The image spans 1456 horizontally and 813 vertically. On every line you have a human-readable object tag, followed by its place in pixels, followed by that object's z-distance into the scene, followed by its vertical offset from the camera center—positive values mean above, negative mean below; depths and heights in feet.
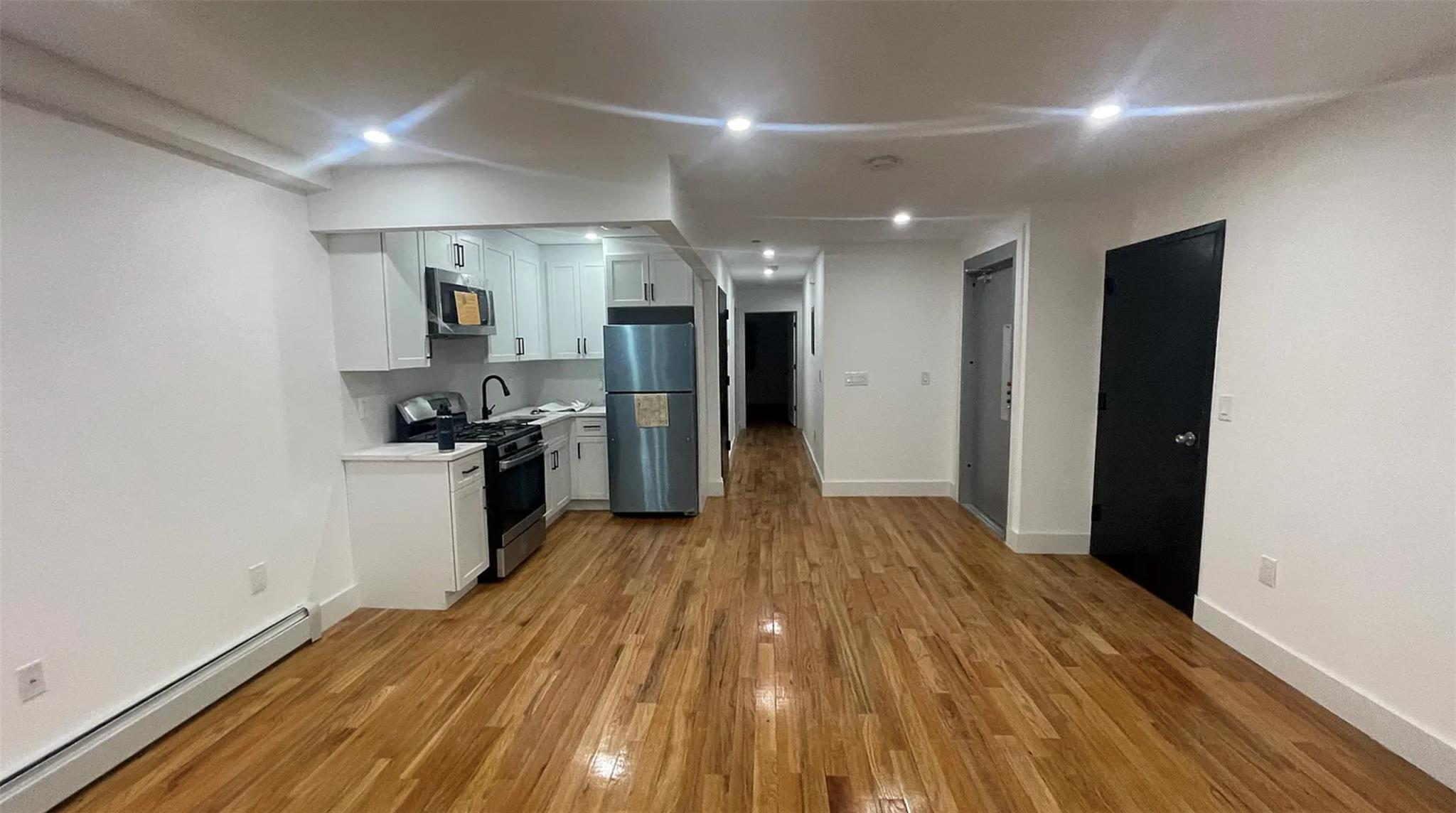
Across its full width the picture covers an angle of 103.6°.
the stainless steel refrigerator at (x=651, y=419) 14.89 -1.58
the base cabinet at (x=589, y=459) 16.02 -2.80
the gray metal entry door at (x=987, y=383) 13.93 -0.73
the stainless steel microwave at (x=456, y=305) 11.35 +1.17
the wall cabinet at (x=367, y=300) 10.09 +1.10
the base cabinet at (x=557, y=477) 14.79 -3.13
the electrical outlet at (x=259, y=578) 8.39 -3.16
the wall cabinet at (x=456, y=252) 11.55 +2.36
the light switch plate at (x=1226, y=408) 8.79 -0.85
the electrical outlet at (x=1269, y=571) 8.01 -3.07
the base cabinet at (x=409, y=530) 10.17 -3.01
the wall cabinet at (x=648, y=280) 15.53 +2.15
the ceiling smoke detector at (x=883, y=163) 8.78 +3.01
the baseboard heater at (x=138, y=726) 5.68 -4.16
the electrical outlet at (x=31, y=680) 5.72 -3.17
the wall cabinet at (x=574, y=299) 16.57 +1.75
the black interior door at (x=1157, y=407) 9.39 -0.98
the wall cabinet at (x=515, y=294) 14.27 +1.80
